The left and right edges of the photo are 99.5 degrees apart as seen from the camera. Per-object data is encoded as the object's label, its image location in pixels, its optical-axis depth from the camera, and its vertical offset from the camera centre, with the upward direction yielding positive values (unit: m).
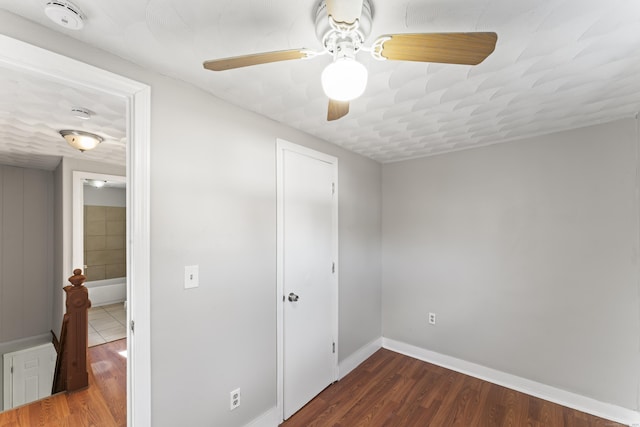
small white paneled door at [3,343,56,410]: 3.29 -2.03
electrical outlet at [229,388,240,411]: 1.74 -1.20
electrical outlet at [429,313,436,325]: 2.93 -1.14
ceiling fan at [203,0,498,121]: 0.82 +0.55
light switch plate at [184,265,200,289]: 1.53 -0.36
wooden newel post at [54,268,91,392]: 2.49 -1.16
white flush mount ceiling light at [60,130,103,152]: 2.14 +0.61
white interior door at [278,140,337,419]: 2.13 -0.51
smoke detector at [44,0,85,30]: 0.94 +0.72
